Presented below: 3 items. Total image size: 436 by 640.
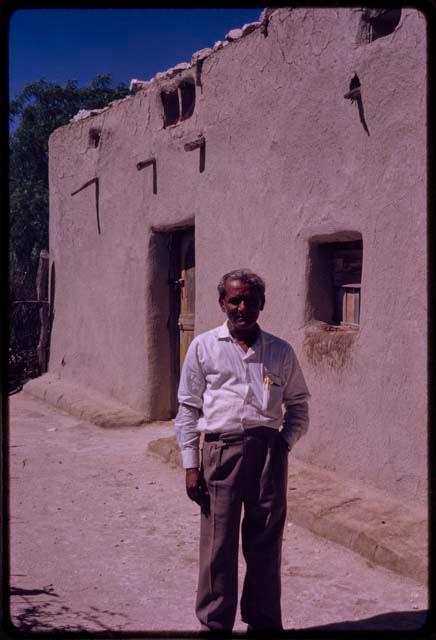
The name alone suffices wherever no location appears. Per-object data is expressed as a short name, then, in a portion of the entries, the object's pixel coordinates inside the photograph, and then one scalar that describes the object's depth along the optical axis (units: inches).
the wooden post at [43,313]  454.0
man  118.6
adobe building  183.0
